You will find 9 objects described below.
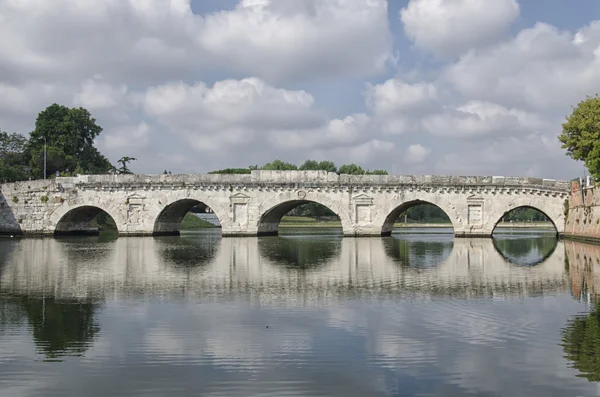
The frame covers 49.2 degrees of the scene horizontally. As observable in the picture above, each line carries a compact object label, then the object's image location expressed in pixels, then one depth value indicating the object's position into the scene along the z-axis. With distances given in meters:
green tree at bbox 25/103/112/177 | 68.38
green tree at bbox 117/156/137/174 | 90.19
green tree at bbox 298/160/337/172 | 98.63
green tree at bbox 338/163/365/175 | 94.62
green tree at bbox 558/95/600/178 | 37.81
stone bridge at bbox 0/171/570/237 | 40.94
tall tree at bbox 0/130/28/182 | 60.31
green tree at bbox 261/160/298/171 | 93.96
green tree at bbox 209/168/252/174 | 98.97
